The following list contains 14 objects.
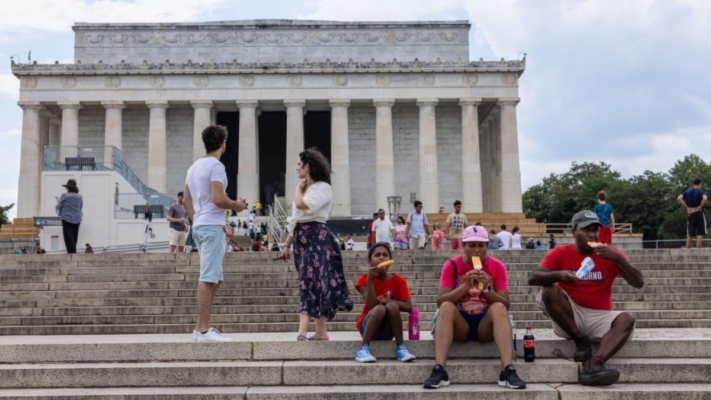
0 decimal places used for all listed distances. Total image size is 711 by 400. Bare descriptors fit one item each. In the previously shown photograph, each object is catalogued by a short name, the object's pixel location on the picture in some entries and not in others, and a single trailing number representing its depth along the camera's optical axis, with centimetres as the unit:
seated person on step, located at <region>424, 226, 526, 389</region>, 790
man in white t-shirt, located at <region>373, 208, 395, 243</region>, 2356
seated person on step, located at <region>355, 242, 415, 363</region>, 848
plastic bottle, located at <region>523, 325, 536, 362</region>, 841
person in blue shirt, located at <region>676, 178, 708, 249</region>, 2031
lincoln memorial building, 5100
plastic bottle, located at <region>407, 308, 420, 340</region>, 898
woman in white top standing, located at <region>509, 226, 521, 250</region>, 2758
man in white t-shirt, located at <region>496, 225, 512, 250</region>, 2654
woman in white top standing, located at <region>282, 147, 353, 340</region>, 909
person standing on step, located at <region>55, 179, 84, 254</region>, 1898
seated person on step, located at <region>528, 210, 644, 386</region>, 825
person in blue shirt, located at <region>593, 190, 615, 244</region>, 2042
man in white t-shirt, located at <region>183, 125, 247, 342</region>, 908
